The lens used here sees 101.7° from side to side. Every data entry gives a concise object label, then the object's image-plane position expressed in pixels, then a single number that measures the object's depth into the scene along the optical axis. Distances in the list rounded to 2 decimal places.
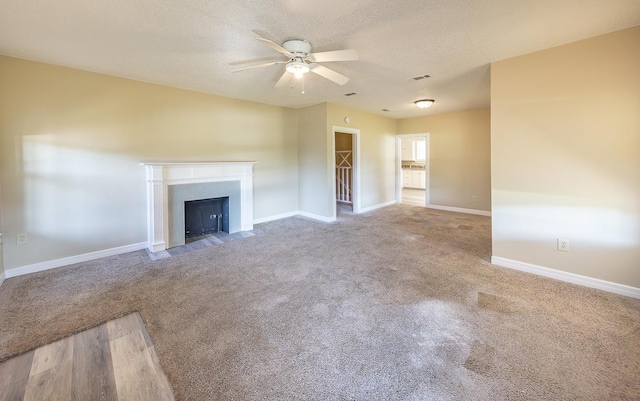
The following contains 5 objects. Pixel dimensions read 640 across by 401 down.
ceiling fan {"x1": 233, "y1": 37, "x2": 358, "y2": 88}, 2.45
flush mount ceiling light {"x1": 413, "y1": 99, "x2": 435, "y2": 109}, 5.04
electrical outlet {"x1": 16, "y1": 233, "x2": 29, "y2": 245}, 3.08
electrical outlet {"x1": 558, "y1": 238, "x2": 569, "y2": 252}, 2.83
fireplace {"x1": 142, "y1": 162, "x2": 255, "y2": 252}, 3.89
